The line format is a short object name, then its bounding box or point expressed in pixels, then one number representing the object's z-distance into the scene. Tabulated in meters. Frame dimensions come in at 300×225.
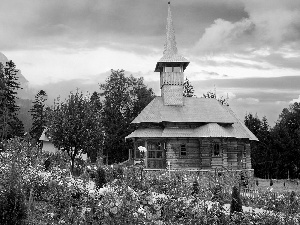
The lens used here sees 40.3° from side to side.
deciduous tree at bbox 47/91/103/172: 29.19
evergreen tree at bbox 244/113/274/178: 47.16
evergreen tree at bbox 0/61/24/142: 54.81
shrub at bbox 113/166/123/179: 26.62
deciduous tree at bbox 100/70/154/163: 51.62
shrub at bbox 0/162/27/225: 9.77
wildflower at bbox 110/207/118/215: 9.07
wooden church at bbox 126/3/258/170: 35.38
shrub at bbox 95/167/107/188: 22.08
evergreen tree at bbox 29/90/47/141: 68.06
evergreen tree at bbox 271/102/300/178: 45.66
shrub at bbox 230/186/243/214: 14.76
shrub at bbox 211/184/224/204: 17.98
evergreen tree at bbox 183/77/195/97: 57.94
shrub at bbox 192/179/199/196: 21.04
